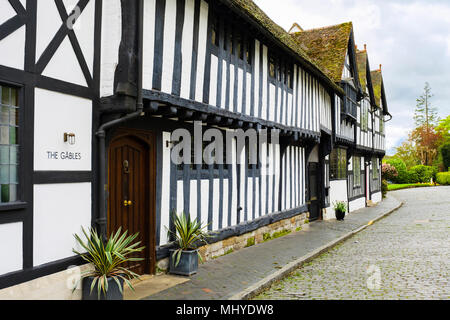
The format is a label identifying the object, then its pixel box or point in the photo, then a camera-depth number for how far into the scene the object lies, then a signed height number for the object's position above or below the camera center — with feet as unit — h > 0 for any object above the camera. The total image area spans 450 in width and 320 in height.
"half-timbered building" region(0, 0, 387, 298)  14.85 +2.87
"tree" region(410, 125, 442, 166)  186.71 +13.19
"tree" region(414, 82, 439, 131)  203.10 +29.29
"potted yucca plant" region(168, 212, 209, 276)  22.79 -4.15
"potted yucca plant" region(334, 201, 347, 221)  54.19 -4.84
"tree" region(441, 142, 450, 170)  171.94 +8.09
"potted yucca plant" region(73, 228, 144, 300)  16.55 -3.92
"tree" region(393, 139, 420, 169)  196.95 +10.16
